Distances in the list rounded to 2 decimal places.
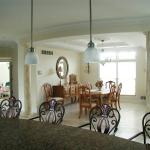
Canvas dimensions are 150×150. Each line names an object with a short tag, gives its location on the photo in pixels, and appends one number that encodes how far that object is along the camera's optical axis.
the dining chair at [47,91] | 8.30
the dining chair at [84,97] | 6.76
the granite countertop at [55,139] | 1.75
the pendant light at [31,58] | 3.31
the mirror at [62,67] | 9.18
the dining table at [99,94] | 7.07
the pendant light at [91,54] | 2.51
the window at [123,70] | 10.02
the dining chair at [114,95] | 7.76
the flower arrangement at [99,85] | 8.05
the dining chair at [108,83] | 9.61
